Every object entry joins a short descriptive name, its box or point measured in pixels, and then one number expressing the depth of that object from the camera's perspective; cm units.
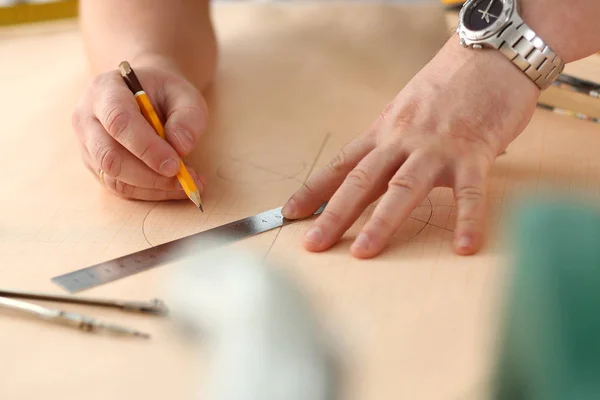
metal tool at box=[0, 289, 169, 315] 77
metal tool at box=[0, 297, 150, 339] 74
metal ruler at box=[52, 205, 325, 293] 84
